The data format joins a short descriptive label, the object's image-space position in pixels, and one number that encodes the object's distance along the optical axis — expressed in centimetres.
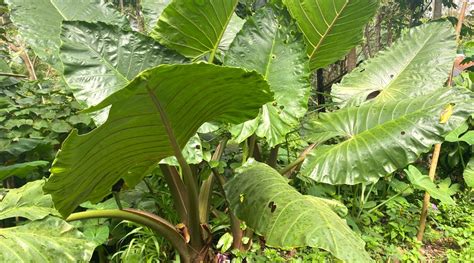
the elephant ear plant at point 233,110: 77
